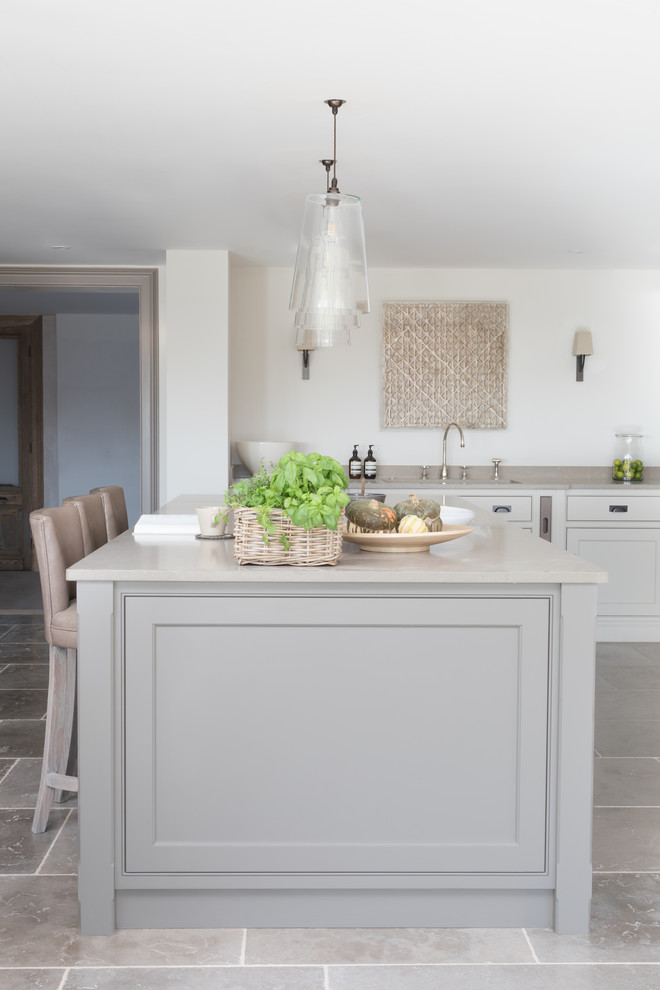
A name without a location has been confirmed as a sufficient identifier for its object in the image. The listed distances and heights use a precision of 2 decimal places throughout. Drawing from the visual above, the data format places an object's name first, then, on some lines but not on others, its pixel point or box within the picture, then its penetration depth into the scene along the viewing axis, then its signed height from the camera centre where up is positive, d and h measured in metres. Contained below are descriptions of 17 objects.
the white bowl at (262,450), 5.78 -0.16
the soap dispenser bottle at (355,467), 6.10 -0.27
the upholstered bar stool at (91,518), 3.24 -0.34
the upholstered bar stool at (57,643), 2.87 -0.67
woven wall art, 6.18 +0.40
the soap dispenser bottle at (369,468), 6.09 -0.28
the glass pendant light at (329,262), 3.01 +0.52
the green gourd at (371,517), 2.65 -0.26
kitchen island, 2.30 -0.79
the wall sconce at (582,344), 6.11 +0.52
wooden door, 8.74 -0.24
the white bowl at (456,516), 3.02 -0.29
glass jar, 6.11 -0.22
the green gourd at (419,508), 2.69 -0.24
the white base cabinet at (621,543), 5.69 -0.70
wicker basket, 2.29 -0.29
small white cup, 2.83 -0.28
